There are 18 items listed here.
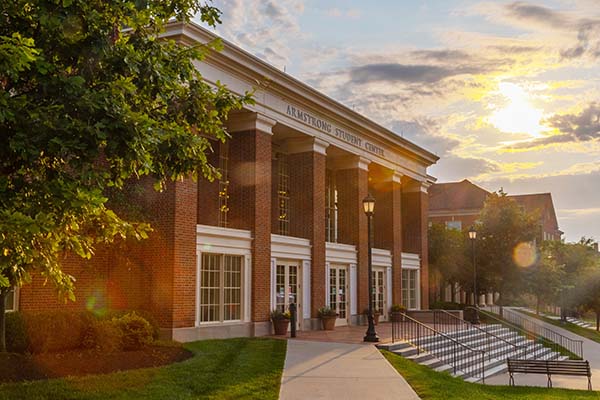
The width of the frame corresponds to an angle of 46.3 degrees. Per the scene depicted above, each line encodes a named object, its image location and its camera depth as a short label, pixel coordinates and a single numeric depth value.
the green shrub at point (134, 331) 17.22
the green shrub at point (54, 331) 15.85
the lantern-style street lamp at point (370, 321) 22.52
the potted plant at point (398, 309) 35.22
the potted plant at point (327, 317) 28.08
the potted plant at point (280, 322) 24.70
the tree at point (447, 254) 47.41
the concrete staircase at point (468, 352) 21.62
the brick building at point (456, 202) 79.12
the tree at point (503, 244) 45.88
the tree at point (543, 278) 46.50
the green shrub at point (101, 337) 16.27
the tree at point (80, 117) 8.55
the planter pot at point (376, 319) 32.20
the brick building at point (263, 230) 21.36
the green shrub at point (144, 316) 19.17
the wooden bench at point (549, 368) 21.70
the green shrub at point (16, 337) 15.80
